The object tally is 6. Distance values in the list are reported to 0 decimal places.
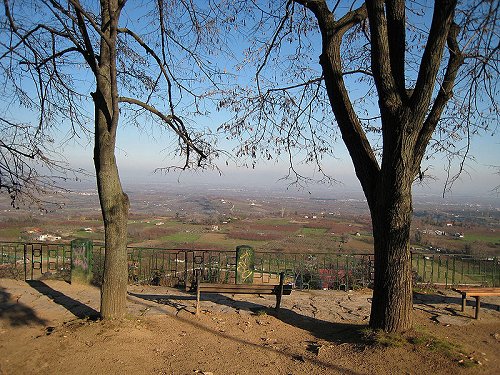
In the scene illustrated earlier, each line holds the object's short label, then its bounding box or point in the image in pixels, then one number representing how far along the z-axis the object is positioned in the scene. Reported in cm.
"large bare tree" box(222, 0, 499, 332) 477
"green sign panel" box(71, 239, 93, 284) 877
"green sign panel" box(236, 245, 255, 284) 895
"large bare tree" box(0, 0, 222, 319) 562
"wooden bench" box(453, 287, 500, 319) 639
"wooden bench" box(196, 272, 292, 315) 647
